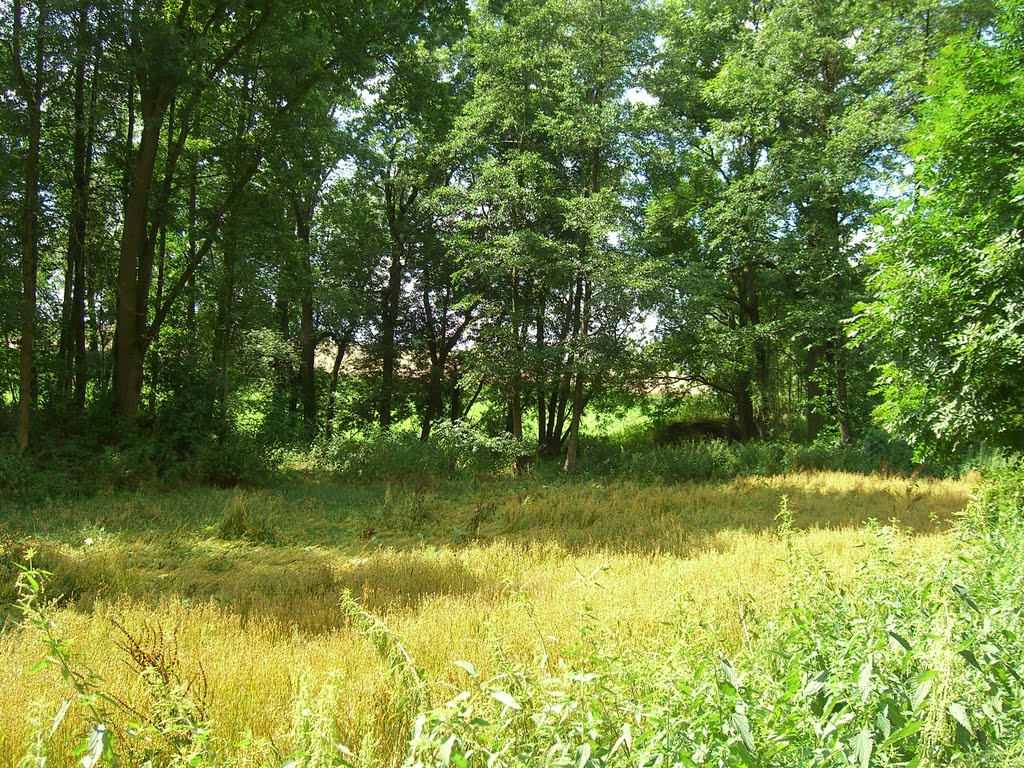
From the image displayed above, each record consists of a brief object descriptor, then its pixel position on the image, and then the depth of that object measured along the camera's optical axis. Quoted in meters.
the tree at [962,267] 7.90
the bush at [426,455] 17.89
